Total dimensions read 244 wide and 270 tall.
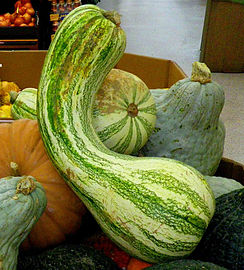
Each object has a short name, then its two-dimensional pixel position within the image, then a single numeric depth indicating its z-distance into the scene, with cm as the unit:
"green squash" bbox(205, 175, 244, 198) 81
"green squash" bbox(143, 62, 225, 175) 90
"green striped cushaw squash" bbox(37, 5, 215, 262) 59
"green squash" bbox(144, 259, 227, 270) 56
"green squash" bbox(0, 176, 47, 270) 54
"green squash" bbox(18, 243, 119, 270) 64
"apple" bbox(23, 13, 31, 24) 286
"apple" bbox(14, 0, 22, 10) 297
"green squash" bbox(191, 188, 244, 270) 64
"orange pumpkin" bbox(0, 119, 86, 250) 72
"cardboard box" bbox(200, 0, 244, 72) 339
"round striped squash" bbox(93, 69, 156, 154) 77
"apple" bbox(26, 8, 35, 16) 290
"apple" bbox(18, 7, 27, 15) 291
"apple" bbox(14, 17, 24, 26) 282
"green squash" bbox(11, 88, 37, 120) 94
